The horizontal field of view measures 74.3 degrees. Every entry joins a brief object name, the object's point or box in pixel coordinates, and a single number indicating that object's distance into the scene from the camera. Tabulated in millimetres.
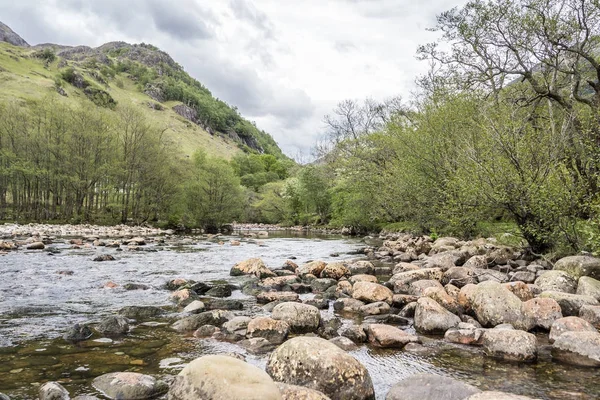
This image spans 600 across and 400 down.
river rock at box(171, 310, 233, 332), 7992
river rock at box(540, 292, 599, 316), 8289
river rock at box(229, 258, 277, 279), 14330
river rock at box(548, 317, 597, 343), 6862
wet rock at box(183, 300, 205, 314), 9362
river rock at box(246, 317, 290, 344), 7406
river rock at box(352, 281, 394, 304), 10180
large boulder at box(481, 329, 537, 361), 6289
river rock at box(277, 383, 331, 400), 4312
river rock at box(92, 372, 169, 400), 4872
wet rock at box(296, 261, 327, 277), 14430
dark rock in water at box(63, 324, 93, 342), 7043
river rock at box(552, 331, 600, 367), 6074
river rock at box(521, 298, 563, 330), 7824
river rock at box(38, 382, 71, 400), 4586
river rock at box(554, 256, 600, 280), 10578
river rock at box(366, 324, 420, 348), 7117
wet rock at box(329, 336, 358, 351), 7005
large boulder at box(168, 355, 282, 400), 3863
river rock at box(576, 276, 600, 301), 9016
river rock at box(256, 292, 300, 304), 10672
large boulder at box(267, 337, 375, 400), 4961
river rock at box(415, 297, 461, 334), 7812
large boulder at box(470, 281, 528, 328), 7895
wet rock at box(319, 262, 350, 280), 14047
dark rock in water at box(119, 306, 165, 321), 8812
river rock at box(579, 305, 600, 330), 7734
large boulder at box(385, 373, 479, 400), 4676
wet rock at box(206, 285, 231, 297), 11406
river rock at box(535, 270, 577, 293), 9859
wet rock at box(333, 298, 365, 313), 9719
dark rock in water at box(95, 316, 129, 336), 7529
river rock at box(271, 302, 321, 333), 7949
